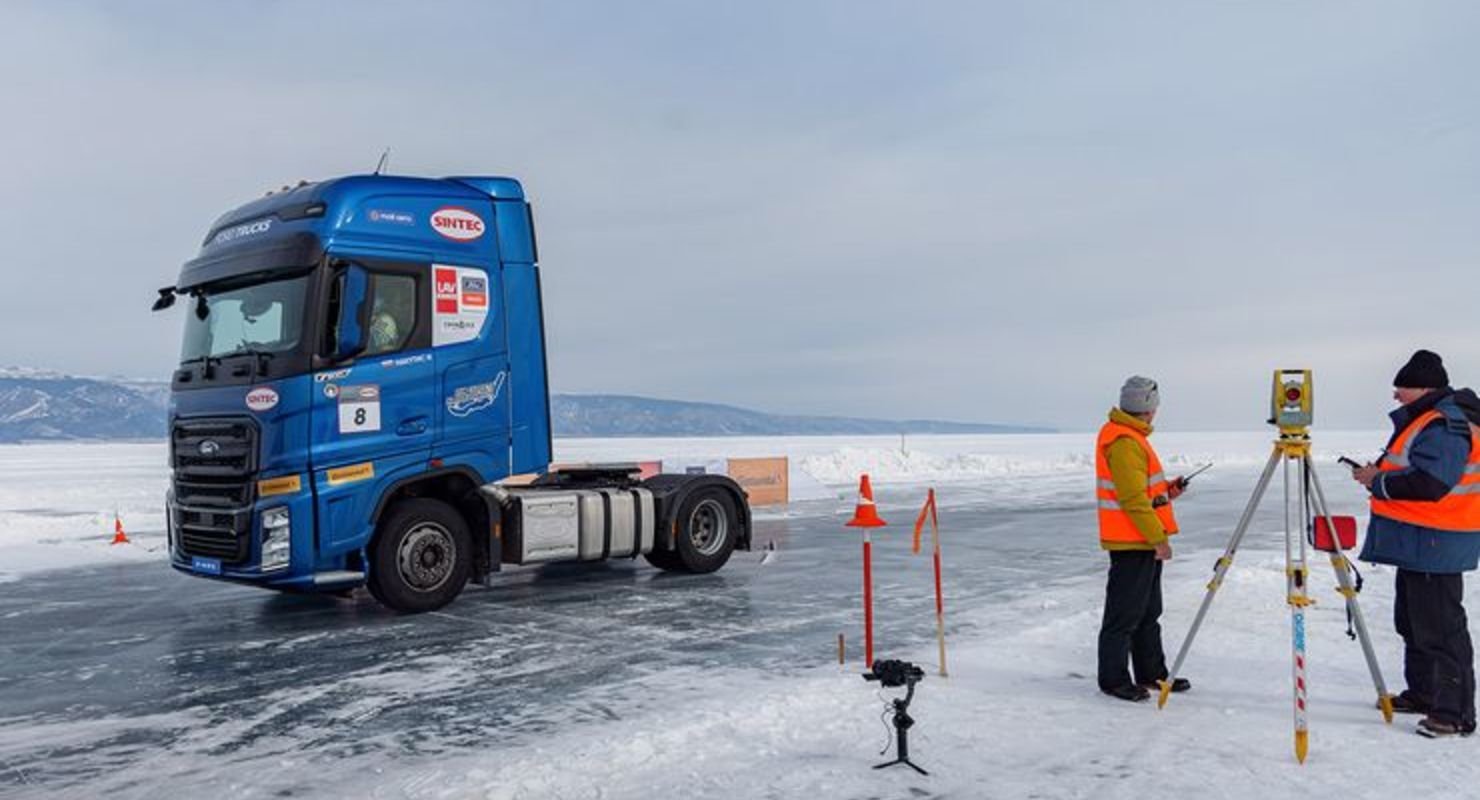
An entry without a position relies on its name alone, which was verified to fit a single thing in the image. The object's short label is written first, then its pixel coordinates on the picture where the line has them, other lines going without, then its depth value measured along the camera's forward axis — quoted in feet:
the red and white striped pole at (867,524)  23.45
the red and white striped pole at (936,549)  22.48
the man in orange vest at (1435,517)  17.75
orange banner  84.53
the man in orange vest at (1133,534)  20.03
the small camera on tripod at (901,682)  16.94
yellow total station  17.76
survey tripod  16.92
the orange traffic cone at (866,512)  23.56
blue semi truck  28.89
